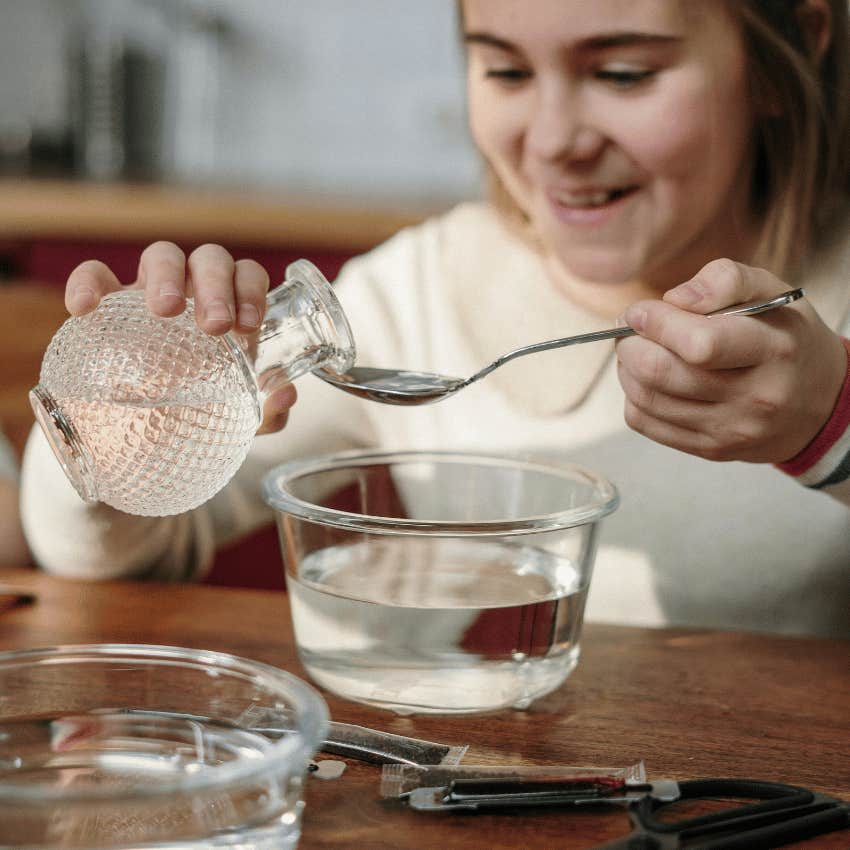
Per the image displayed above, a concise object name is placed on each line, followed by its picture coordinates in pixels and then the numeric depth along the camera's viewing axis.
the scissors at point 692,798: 0.50
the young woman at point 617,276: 0.94
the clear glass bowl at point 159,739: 0.42
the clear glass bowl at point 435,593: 0.63
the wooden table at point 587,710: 0.52
